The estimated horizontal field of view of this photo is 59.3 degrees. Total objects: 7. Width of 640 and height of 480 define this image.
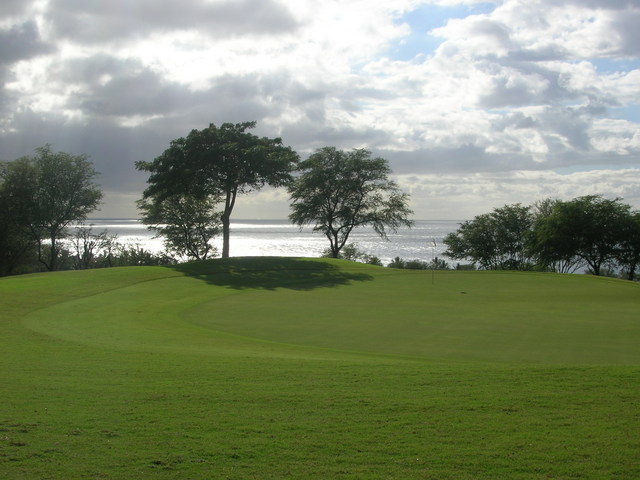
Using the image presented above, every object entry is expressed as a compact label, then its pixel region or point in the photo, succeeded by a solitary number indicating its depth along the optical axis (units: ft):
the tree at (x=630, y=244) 183.21
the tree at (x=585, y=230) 183.93
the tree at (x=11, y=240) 176.55
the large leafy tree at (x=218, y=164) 145.38
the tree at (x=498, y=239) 239.09
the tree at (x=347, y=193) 191.72
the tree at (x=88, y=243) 219.20
